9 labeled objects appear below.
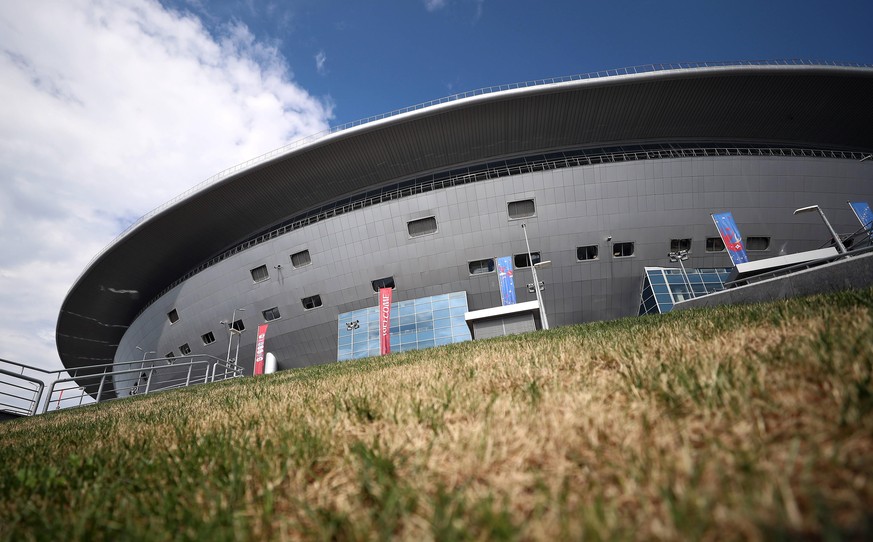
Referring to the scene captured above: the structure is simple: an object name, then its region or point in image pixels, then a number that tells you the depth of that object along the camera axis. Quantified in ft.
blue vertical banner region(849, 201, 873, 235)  106.11
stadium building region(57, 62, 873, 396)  105.81
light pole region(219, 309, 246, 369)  120.13
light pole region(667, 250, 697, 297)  105.09
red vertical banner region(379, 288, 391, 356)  101.71
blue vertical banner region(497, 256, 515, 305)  104.73
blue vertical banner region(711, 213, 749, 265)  99.40
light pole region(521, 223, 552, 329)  85.06
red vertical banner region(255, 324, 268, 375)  120.06
